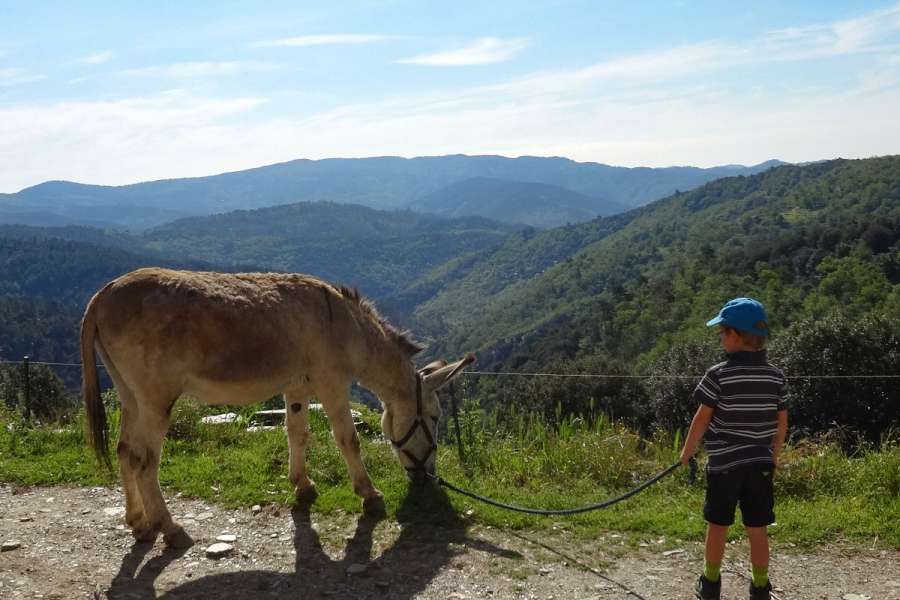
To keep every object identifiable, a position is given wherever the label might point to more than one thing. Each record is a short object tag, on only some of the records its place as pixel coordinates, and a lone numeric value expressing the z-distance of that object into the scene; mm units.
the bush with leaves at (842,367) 22422
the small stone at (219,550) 5504
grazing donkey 5418
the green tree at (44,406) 9968
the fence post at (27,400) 9711
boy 4062
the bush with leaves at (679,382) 31000
